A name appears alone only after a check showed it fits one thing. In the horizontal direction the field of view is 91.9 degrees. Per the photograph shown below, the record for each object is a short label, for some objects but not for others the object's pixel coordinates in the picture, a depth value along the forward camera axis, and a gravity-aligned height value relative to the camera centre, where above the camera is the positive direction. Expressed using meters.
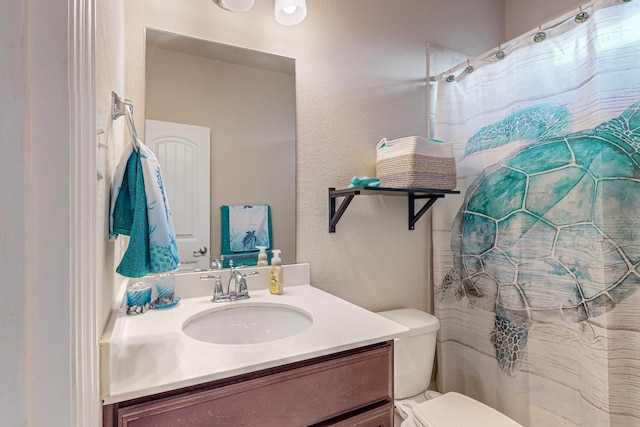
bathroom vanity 0.62 -0.37
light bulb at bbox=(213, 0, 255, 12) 1.21 +0.82
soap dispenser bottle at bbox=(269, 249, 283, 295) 1.23 -0.25
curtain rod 1.13 +0.78
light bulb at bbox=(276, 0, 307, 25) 1.28 +0.85
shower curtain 1.08 -0.06
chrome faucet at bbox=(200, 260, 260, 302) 1.16 -0.29
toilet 1.18 -0.78
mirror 1.18 +0.41
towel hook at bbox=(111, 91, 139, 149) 0.76 +0.27
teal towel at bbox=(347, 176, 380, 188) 1.35 +0.14
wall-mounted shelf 1.33 +0.09
